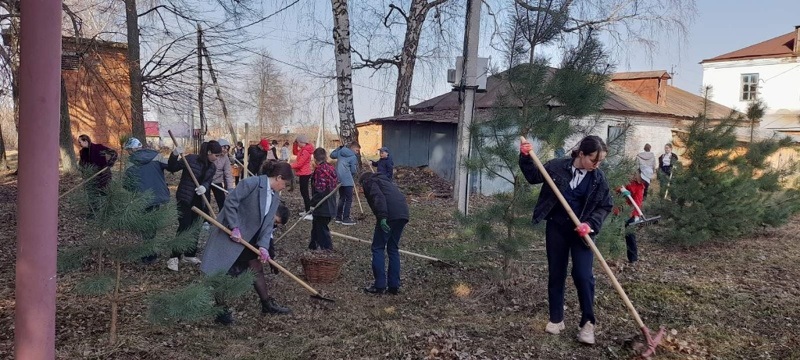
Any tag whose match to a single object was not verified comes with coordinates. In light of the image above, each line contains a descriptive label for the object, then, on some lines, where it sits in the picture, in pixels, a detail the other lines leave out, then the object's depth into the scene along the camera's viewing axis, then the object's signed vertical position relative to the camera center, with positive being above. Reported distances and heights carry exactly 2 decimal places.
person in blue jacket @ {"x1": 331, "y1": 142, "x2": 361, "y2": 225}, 9.76 -0.64
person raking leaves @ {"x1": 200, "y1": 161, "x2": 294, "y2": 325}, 4.61 -0.78
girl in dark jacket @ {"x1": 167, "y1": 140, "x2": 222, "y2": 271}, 6.57 -0.55
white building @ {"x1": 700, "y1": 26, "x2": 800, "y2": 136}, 31.56 +4.67
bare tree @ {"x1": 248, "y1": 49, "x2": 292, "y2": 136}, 34.09 +1.99
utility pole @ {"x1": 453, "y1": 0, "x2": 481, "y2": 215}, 9.15 +1.01
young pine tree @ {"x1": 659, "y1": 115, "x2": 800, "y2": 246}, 8.22 -0.57
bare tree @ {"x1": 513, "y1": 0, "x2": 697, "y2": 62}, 5.65 +1.26
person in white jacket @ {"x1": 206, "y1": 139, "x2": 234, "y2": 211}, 7.84 -0.63
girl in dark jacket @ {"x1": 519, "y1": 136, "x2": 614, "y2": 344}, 4.20 -0.49
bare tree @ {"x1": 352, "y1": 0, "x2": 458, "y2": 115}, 16.25 +2.72
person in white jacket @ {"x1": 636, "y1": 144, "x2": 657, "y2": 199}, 9.34 -0.27
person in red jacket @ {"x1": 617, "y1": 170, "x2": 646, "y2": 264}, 7.42 -0.72
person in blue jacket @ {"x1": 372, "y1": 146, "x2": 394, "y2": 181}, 11.45 -0.51
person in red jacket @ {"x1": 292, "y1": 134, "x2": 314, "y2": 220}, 10.19 -0.61
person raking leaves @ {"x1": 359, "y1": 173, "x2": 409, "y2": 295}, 5.76 -0.86
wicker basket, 6.03 -1.43
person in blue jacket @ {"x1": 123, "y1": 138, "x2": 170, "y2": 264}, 5.65 -0.49
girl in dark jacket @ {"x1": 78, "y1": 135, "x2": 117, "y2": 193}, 7.51 -0.38
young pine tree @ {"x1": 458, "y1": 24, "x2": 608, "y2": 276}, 5.29 +0.21
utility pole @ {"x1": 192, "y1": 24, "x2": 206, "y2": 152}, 12.68 +1.46
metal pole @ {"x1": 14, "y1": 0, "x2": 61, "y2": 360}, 2.28 -0.21
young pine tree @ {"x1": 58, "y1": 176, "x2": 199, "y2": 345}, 3.73 -0.77
